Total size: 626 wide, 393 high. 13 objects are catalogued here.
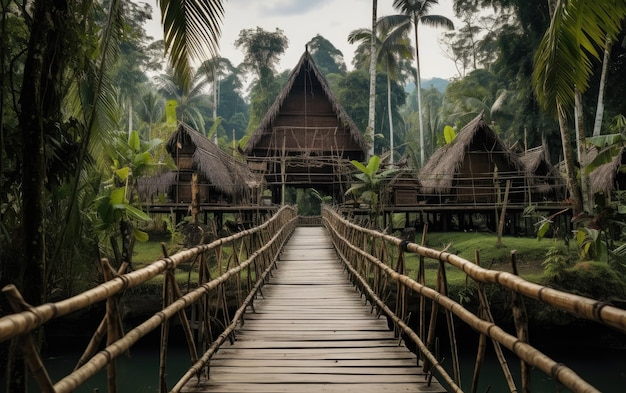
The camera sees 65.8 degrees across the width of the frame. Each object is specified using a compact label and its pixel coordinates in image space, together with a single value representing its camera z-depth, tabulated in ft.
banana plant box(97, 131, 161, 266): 23.13
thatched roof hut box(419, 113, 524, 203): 51.90
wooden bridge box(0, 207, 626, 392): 5.22
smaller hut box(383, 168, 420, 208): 50.78
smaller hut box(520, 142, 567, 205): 53.47
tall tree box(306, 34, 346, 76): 137.69
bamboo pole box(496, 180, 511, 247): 35.61
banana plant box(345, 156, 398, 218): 40.09
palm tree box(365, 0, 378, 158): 69.46
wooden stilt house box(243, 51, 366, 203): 59.98
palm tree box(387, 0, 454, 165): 78.54
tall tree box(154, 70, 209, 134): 97.50
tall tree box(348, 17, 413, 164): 82.28
